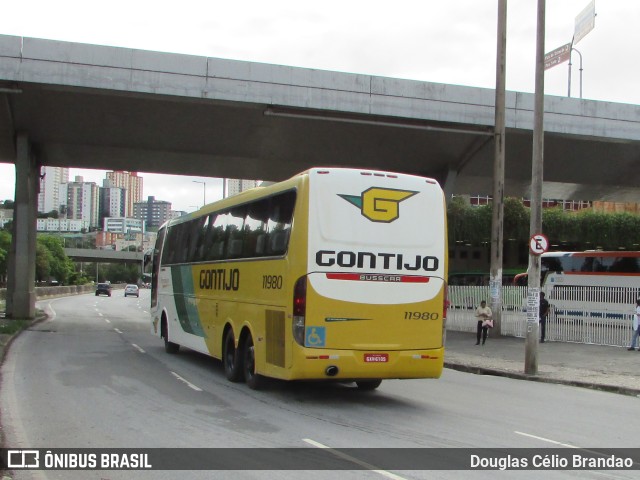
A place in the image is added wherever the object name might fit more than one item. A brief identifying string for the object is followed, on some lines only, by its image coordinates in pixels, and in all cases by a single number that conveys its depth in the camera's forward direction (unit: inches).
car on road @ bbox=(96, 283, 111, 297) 2994.6
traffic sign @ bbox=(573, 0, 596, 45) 961.5
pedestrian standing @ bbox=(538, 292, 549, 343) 911.9
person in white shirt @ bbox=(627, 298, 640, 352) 797.9
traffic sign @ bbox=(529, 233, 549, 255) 615.5
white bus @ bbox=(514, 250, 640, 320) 875.4
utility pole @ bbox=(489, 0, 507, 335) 919.0
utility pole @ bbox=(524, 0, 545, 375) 617.9
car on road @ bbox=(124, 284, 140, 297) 2888.8
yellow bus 416.2
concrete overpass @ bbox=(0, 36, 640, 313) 891.4
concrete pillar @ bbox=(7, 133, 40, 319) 1079.0
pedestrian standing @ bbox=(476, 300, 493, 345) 888.9
